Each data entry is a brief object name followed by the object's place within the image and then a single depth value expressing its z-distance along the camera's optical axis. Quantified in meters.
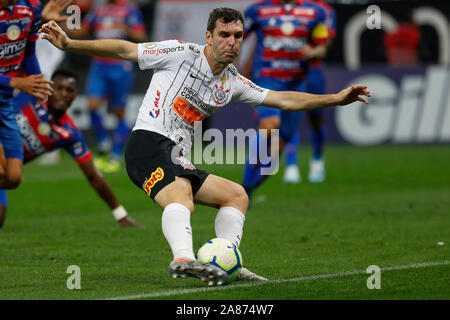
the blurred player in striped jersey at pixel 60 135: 19.25
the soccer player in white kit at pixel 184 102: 12.77
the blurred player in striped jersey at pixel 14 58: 16.30
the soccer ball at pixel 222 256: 12.30
